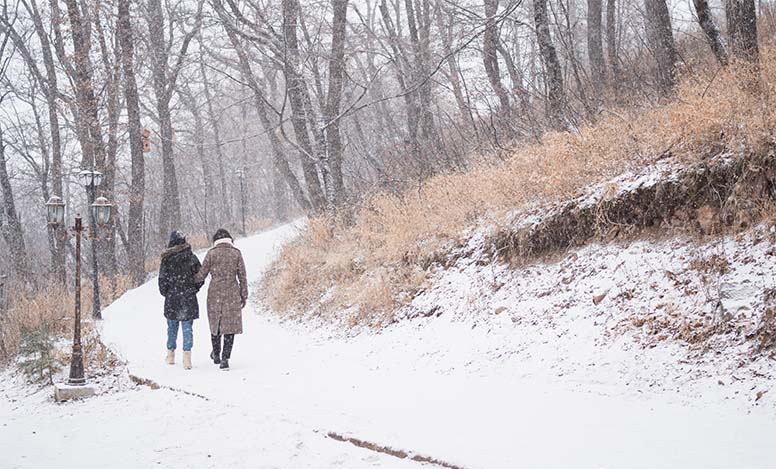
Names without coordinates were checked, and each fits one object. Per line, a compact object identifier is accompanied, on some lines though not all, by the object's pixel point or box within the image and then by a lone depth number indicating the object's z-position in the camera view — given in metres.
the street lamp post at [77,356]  7.70
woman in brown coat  7.93
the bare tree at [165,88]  21.28
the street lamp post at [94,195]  14.93
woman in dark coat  8.19
